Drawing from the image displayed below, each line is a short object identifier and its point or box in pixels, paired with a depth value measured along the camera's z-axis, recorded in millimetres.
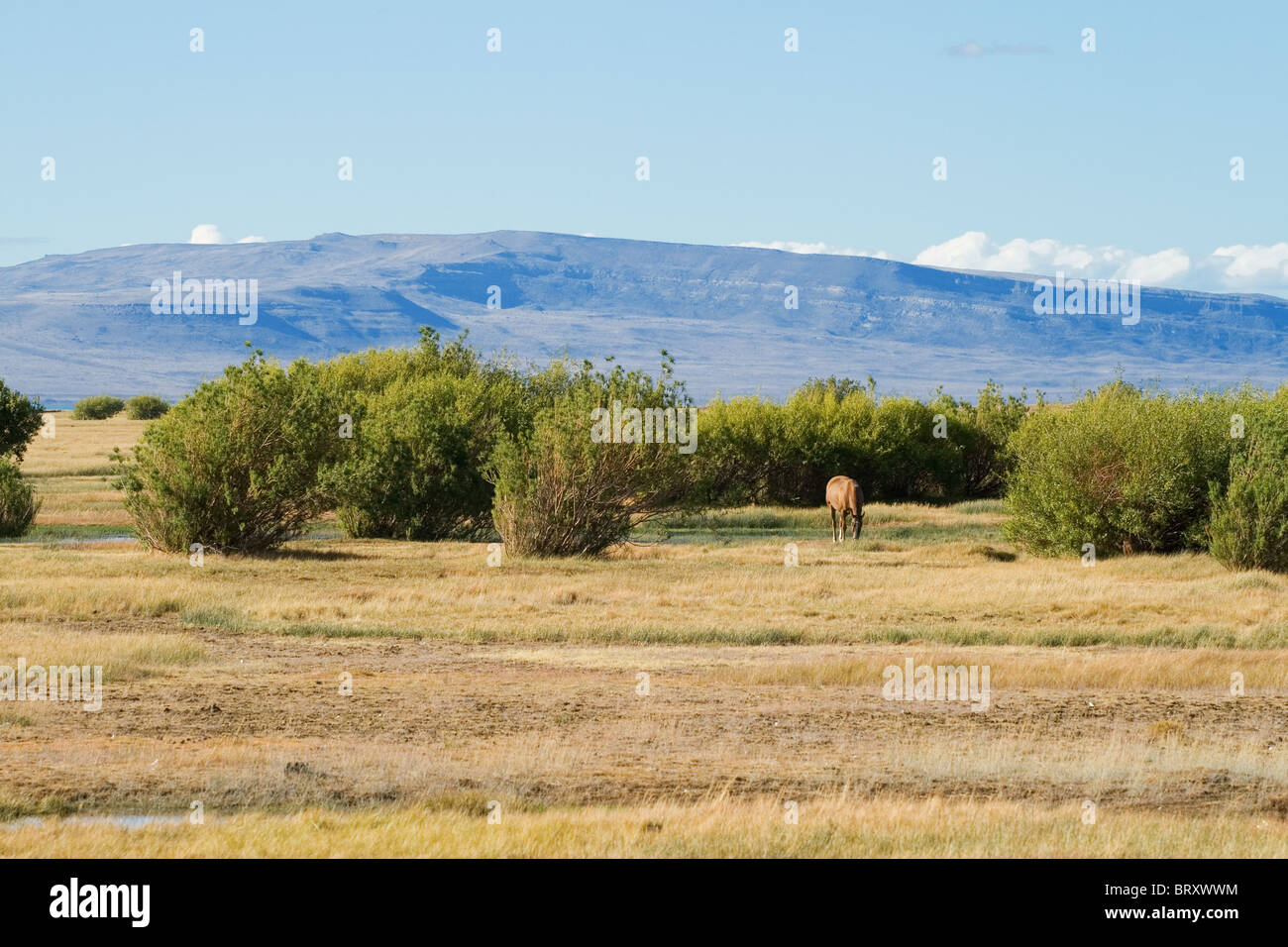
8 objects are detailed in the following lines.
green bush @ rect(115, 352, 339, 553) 33625
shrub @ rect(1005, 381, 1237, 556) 35812
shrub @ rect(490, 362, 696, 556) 35031
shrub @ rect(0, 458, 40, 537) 39750
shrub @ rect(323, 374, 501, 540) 40281
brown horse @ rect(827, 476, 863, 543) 41656
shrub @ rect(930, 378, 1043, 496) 62594
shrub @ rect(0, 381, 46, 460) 55688
